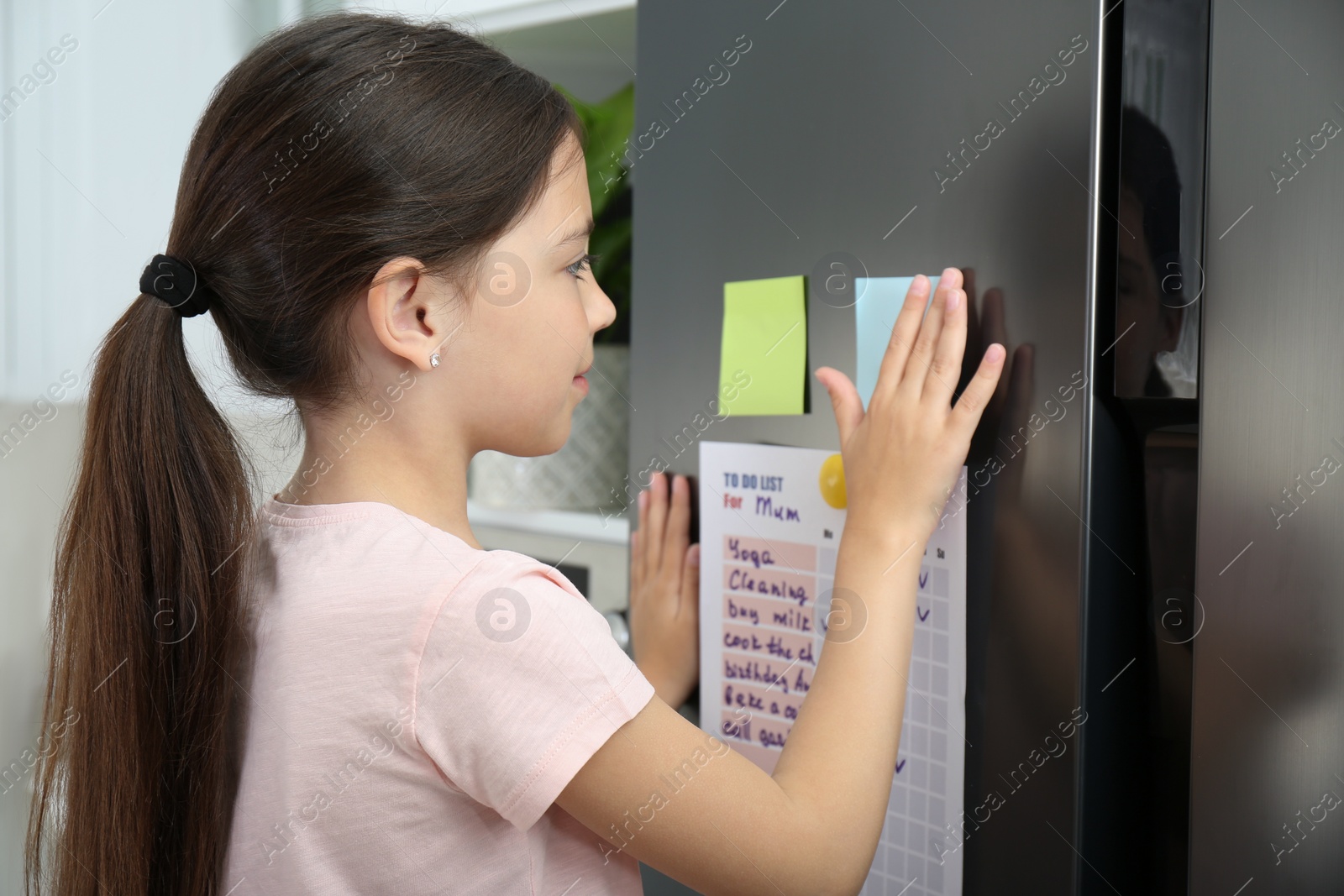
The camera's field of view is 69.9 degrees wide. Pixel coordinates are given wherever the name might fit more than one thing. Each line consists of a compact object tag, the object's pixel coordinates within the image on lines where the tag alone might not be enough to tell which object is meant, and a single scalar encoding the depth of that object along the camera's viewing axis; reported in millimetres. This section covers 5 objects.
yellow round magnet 676
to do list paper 619
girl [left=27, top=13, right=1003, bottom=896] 533
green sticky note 696
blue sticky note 629
